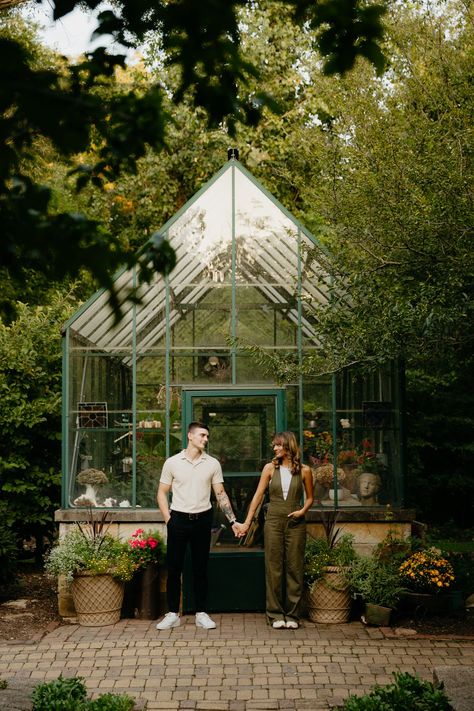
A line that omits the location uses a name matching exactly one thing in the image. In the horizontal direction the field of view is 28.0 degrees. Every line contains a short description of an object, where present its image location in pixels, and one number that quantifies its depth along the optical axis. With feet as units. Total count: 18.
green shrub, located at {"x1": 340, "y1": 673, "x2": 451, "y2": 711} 17.57
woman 29.22
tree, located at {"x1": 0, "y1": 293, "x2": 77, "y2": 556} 39.58
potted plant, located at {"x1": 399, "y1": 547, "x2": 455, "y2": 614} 29.14
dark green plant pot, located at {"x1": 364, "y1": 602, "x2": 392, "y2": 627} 28.68
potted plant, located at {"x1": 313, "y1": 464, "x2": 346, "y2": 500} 32.55
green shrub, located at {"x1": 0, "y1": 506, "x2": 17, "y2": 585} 34.42
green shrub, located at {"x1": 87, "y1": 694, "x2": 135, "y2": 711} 18.20
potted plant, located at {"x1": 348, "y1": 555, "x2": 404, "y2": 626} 28.78
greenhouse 32.58
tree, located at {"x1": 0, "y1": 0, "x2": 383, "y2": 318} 11.20
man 29.43
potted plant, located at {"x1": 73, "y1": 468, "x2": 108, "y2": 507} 32.68
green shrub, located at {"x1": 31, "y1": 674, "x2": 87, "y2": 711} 17.79
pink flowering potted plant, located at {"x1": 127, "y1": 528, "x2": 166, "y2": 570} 30.71
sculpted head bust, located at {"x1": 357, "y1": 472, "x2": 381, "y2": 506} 32.60
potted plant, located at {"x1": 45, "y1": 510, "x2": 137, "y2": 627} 29.89
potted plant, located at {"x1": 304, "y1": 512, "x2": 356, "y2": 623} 29.76
